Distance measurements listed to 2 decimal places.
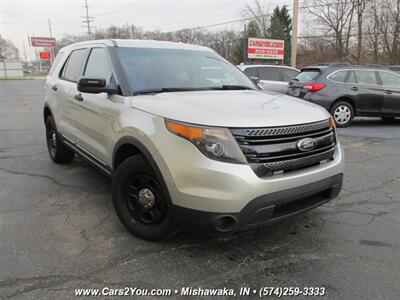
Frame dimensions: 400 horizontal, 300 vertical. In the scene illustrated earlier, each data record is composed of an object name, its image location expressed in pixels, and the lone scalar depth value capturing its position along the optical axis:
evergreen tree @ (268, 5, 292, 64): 45.95
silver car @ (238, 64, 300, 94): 11.27
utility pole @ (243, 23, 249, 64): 49.98
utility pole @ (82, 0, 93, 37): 81.69
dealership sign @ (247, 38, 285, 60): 25.92
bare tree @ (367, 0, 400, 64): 31.70
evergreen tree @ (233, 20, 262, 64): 48.75
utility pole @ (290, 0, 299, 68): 21.17
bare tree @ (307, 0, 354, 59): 36.84
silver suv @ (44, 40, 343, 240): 2.59
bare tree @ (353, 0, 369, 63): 35.03
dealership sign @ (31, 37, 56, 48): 74.12
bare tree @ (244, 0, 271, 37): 53.47
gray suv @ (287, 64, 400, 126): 9.23
